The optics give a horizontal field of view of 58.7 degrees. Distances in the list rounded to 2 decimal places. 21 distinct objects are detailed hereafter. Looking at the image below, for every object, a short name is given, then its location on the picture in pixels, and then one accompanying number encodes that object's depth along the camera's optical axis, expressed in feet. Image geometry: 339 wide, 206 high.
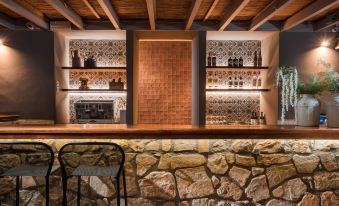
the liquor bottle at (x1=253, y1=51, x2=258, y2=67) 18.53
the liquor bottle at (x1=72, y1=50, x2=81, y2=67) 17.76
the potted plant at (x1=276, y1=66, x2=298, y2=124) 9.59
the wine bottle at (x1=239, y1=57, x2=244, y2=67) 18.52
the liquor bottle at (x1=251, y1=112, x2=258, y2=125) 18.54
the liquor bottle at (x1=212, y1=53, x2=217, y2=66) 18.48
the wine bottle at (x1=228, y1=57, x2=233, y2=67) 18.16
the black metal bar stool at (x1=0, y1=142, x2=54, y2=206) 7.70
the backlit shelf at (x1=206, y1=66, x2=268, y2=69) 17.42
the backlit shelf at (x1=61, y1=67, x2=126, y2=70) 17.59
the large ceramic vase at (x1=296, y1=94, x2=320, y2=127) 9.25
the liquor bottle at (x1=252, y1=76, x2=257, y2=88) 18.80
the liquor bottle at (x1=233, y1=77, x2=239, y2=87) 18.84
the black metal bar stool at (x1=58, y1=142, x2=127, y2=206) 9.09
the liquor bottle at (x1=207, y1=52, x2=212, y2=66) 18.30
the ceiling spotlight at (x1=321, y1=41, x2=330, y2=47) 16.31
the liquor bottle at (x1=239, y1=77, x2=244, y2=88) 18.84
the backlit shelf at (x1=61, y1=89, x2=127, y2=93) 17.79
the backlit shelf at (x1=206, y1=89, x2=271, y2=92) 17.76
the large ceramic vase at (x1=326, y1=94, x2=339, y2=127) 9.11
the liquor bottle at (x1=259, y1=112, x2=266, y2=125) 18.19
